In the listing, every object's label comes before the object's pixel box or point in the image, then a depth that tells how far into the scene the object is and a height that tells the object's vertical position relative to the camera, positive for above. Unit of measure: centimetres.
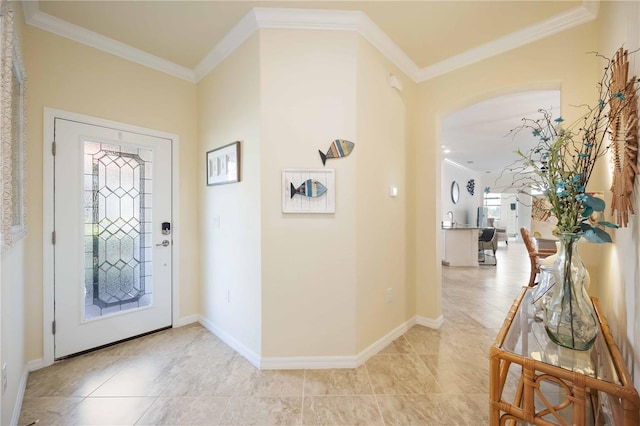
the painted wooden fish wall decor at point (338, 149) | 220 +52
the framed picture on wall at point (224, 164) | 244 +48
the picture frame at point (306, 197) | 219 +15
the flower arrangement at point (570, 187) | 114 +12
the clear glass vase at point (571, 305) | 117 -41
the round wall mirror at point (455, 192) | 931 +72
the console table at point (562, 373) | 95 -63
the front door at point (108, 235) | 234 -21
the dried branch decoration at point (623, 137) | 120 +36
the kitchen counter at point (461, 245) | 623 -77
